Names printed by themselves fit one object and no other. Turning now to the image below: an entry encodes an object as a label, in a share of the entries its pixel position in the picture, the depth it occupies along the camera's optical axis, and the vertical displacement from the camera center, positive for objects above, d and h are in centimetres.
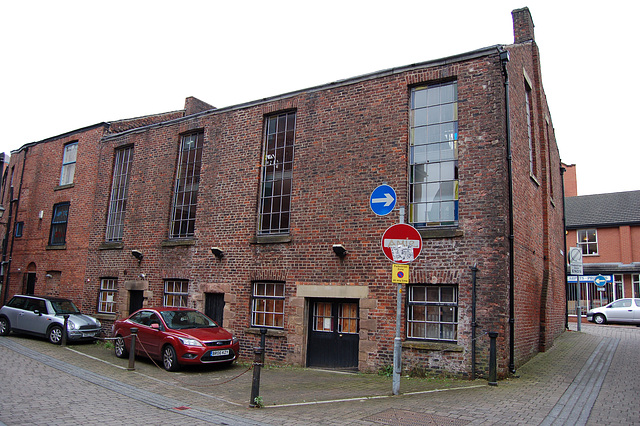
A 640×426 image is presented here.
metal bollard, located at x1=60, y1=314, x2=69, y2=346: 1552 -180
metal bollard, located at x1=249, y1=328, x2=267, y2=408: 802 -156
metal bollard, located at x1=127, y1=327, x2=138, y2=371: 1170 -181
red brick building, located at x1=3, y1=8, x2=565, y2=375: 1076 +201
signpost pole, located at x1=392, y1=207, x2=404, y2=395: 876 -127
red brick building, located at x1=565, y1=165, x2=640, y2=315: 3003 +388
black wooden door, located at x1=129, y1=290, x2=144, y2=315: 1709 -70
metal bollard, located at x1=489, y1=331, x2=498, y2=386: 952 -129
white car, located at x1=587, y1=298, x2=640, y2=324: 2459 -44
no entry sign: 881 +92
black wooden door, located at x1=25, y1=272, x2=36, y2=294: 2192 -34
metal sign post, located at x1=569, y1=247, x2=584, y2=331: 1784 +152
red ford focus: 1149 -141
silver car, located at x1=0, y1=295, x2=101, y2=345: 1598 -150
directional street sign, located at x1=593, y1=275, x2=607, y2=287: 2173 +105
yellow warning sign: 877 +36
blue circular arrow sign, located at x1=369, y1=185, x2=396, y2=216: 913 +175
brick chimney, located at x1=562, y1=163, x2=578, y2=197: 3887 +991
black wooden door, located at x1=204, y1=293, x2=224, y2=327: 1471 -68
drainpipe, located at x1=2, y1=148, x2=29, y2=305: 2322 +218
